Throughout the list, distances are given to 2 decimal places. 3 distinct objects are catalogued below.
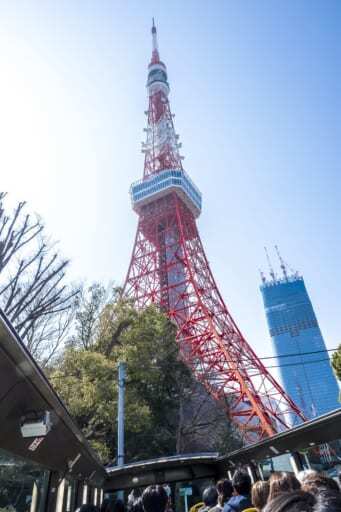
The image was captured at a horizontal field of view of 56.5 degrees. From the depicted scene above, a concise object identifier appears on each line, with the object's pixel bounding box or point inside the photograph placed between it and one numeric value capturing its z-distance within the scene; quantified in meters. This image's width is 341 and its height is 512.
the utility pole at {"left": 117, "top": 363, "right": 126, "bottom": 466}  7.46
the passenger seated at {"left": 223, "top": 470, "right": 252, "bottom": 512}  2.81
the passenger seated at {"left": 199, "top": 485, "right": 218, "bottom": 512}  3.50
